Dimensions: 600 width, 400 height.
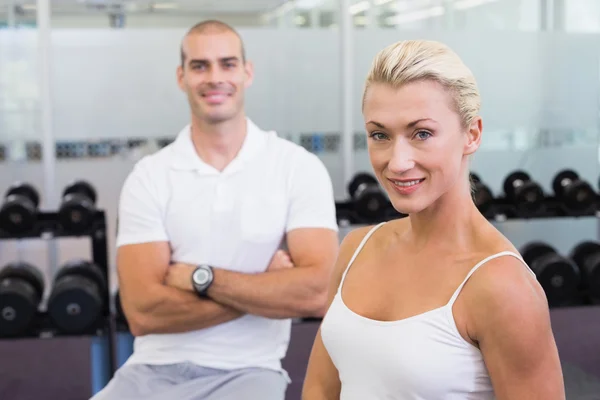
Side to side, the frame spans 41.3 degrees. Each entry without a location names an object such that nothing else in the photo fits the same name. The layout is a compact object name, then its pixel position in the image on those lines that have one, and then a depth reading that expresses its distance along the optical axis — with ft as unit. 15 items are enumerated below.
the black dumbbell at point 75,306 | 9.84
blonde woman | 3.14
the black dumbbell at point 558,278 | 11.13
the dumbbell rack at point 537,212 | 12.68
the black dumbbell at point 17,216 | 11.05
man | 5.85
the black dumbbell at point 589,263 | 11.28
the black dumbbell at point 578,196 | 12.59
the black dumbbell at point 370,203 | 12.01
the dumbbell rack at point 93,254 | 10.12
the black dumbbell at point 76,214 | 11.12
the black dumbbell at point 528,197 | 12.64
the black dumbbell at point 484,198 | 12.59
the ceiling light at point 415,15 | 15.53
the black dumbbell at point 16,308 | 9.84
